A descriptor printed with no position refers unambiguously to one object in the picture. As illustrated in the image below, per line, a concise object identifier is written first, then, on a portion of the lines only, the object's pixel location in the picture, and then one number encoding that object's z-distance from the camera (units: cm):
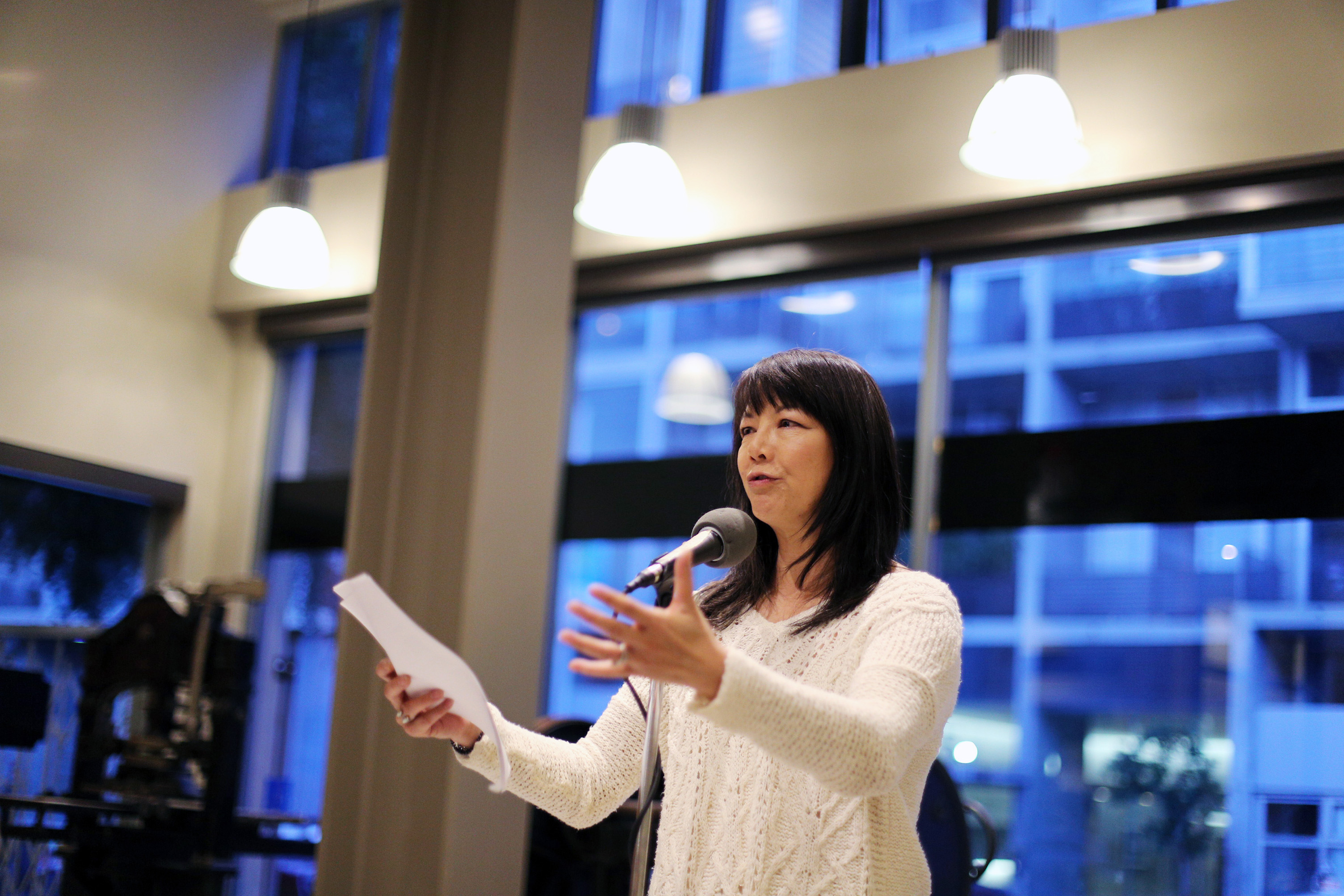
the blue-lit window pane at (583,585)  473
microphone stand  148
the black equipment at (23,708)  348
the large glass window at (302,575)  521
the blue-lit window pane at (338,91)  507
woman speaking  121
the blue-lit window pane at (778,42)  455
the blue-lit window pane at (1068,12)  392
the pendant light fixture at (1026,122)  328
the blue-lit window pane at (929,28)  424
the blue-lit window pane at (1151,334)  362
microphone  144
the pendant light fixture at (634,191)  386
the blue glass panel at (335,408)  553
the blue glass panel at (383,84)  527
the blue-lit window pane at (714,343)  439
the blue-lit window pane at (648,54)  489
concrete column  262
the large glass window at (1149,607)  345
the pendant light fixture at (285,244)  438
